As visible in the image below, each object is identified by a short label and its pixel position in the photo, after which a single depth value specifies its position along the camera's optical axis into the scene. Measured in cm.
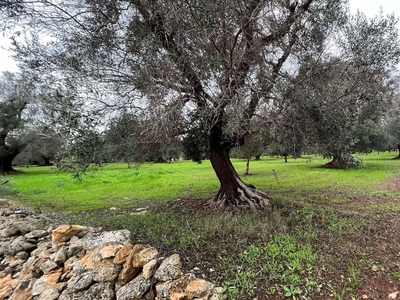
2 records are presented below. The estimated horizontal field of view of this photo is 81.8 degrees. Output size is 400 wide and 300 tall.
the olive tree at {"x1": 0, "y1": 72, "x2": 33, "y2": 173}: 2016
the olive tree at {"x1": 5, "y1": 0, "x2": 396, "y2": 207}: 384
